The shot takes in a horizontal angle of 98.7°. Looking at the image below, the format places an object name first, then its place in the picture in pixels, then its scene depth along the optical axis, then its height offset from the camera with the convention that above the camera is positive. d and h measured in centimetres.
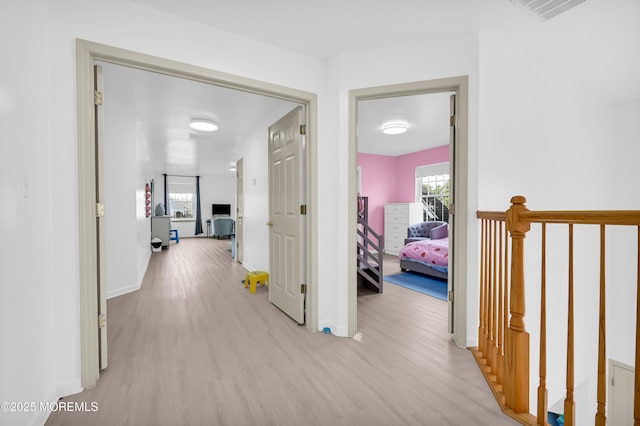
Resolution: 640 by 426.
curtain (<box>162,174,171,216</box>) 1019 +51
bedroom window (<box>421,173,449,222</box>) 671 +32
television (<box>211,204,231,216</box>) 1106 -1
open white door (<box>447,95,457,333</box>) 234 +9
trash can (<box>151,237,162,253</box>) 745 -98
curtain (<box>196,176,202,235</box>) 1084 -16
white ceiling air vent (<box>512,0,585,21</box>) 182 +138
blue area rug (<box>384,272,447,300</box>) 389 -119
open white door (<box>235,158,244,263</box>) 578 +4
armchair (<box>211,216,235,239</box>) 1009 -65
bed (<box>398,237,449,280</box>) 446 -84
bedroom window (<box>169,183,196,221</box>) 1066 +33
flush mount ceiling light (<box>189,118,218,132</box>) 433 +137
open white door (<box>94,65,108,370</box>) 181 -5
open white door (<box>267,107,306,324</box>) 267 -7
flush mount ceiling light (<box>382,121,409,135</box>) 473 +144
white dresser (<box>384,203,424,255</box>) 674 -30
